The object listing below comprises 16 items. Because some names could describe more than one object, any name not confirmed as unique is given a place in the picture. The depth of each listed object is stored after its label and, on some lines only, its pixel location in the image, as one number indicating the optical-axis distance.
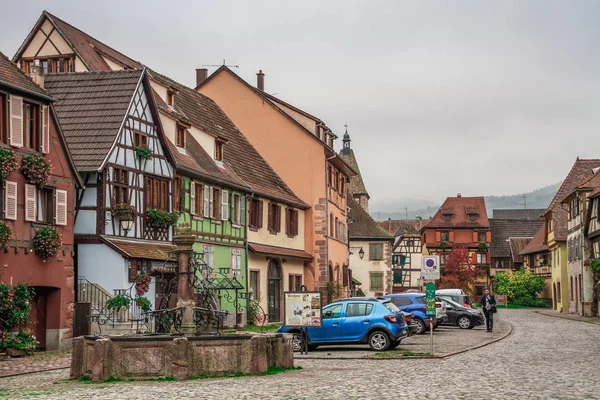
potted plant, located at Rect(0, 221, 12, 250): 25.30
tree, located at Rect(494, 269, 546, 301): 94.69
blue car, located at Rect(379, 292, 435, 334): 37.97
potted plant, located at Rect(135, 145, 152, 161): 32.62
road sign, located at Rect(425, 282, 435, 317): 25.92
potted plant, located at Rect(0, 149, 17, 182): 25.59
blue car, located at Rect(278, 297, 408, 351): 27.48
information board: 25.84
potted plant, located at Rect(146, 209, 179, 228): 33.22
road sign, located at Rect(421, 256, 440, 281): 27.02
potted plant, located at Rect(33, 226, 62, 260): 27.22
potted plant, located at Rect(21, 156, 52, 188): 26.91
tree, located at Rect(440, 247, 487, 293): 106.56
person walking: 38.88
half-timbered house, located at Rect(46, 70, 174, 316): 30.77
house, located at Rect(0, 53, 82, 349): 26.31
